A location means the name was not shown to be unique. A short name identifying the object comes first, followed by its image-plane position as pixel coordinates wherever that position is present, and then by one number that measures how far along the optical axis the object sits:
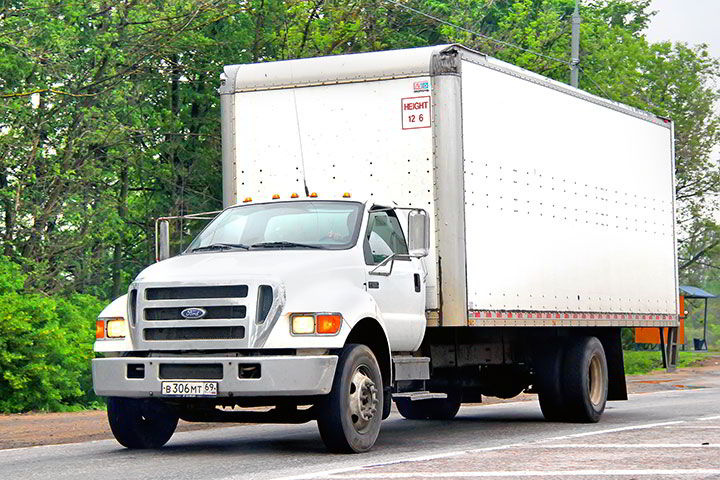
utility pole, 32.25
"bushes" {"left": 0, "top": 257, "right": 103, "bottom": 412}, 20.38
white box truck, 11.41
